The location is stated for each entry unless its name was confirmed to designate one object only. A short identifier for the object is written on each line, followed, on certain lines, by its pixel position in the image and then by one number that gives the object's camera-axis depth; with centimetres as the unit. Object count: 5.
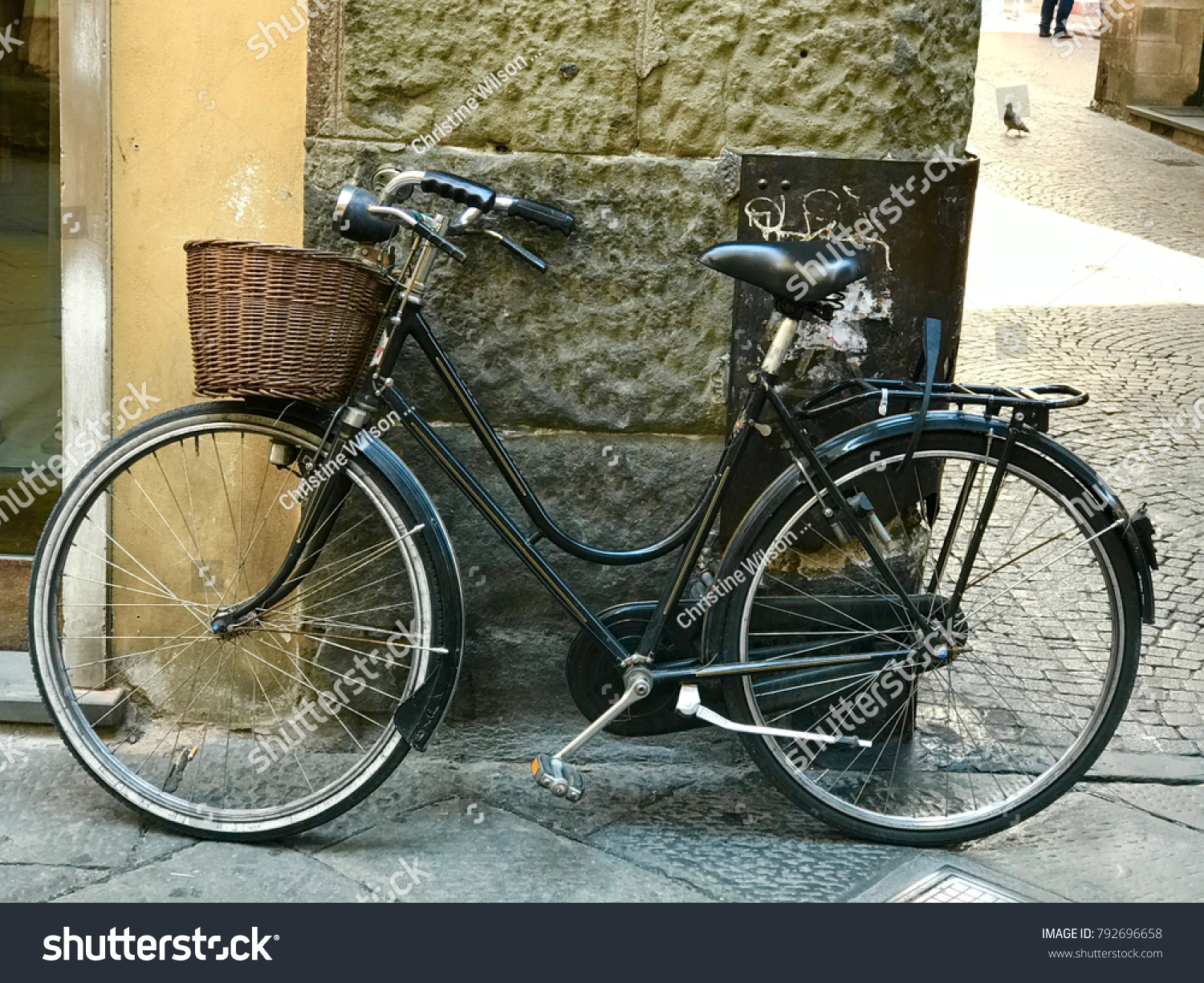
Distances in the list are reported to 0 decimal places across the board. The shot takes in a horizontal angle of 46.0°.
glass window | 380
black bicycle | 315
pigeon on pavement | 1275
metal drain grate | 306
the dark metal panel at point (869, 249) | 338
